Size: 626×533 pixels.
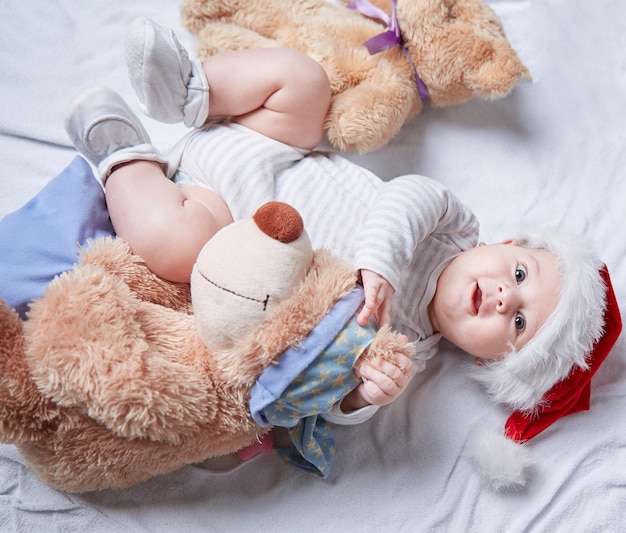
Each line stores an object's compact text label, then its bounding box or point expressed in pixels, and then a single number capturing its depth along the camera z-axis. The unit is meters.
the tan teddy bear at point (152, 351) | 0.80
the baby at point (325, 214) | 0.98
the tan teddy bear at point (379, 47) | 1.16
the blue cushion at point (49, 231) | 0.90
